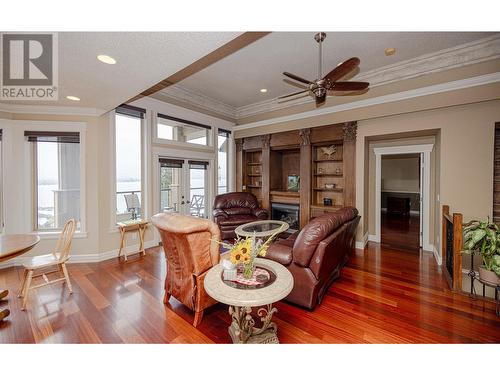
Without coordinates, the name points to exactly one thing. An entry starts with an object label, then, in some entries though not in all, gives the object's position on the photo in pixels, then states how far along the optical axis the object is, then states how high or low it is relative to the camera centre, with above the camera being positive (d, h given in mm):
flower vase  1770 -703
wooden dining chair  2383 -922
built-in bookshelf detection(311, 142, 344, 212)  4996 +223
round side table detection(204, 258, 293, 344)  1498 -790
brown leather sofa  2256 -799
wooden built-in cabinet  4598 +506
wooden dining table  2033 -618
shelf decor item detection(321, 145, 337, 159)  5102 +836
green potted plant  2312 -721
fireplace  5406 -745
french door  4828 -7
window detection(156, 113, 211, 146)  4738 +1348
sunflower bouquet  1705 -547
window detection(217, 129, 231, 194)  6148 +750
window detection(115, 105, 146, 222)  4121 +468
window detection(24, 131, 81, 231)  3752 +89
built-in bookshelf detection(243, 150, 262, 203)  6344 +387
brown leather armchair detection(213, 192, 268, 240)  4727 -633
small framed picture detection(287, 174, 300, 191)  5715 +81
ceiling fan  2541 +1313
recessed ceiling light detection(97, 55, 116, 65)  2024 +1236
